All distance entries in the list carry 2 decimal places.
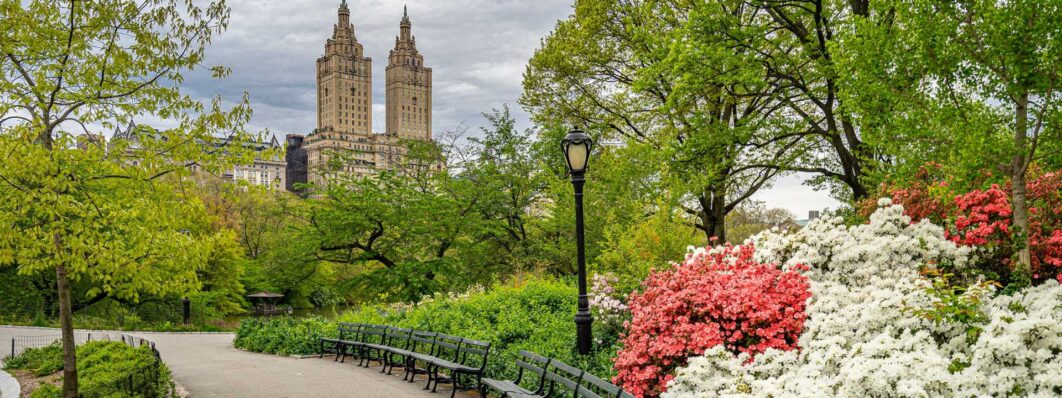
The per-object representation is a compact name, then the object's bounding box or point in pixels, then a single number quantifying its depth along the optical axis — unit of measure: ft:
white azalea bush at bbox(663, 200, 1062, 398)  17.37
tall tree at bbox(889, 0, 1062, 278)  25.05
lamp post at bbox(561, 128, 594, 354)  30.68
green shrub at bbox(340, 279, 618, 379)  32.76
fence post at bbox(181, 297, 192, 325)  107.45
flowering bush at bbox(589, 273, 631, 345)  34.35
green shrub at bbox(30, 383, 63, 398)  36.70
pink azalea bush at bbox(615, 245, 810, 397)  23.75
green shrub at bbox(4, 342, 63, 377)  51.26
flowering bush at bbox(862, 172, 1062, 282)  26.49
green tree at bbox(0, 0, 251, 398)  29.45
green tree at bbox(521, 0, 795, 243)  54.44
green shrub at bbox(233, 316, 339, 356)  53.98
